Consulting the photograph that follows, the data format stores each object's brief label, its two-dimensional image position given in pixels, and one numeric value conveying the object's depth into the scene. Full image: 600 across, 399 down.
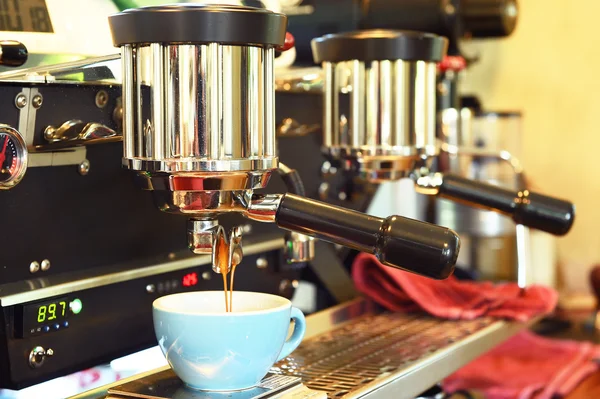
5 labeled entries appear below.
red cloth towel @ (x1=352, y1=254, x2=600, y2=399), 1.22
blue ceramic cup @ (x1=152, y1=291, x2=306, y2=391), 0.86
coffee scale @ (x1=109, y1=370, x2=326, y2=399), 0.88
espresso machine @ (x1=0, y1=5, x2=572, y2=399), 0.84
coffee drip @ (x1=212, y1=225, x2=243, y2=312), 0.90
